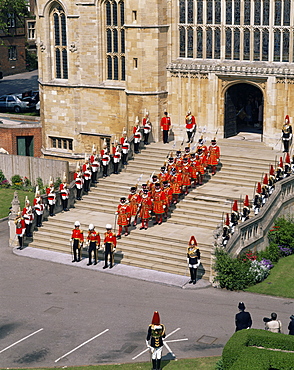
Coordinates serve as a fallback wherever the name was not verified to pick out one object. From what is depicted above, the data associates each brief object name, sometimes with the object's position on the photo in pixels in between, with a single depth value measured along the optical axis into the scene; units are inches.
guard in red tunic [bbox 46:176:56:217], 1544.0
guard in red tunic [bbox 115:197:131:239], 1432.1
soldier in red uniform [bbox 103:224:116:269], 1360.7
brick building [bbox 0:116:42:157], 2016.5
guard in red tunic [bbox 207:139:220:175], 1579.7
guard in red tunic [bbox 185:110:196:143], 1716.3
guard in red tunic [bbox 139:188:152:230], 1449.3
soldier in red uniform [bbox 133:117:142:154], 1690.6
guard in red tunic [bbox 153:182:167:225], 1450.5
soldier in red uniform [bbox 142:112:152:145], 1717.5
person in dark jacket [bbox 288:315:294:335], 1016.9
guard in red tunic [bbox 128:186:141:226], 1454.2
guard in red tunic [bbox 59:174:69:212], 1563.7
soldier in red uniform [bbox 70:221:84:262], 1392.7
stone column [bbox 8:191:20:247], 1504.7
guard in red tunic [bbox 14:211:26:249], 1471.5
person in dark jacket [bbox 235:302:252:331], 1044.5
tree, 2391.5
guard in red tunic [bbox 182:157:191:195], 1525.6
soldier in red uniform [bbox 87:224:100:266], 1375.5
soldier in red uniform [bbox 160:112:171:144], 1722.4
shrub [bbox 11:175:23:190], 1877.5
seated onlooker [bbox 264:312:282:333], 1016.9
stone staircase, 1387.8
